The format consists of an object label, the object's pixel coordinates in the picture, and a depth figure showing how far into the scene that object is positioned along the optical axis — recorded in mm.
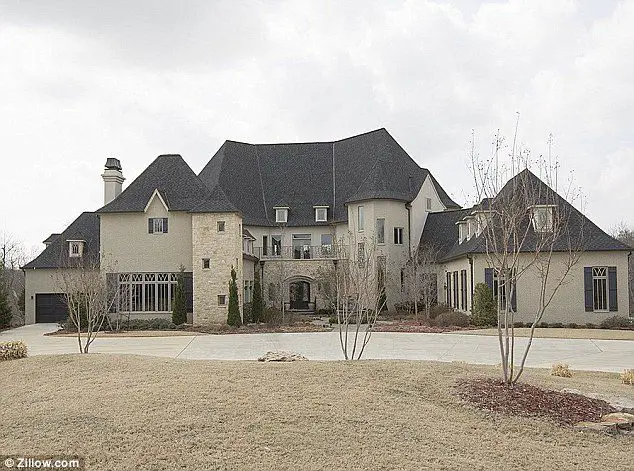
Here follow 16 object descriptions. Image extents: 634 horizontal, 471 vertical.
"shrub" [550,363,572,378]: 14570
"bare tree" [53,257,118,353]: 20947
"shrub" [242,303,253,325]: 36303
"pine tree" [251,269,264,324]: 36719
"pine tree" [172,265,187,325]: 33906
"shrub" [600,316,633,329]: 29625
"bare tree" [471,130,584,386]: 11516
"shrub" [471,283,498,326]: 29781
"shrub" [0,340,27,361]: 15500
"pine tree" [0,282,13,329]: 34266
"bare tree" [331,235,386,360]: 17539
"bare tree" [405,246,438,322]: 36281
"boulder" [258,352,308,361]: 14875
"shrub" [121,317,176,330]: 34062
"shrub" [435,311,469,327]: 30766
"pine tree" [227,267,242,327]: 33344
